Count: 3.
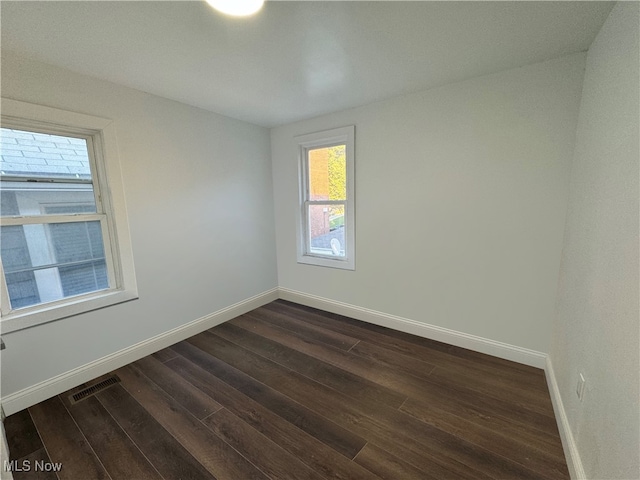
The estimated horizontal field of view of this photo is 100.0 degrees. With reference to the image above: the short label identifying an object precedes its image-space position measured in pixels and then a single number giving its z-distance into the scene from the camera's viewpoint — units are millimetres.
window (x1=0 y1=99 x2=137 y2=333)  1843
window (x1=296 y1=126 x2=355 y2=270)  3020
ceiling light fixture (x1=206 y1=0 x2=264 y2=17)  1272
